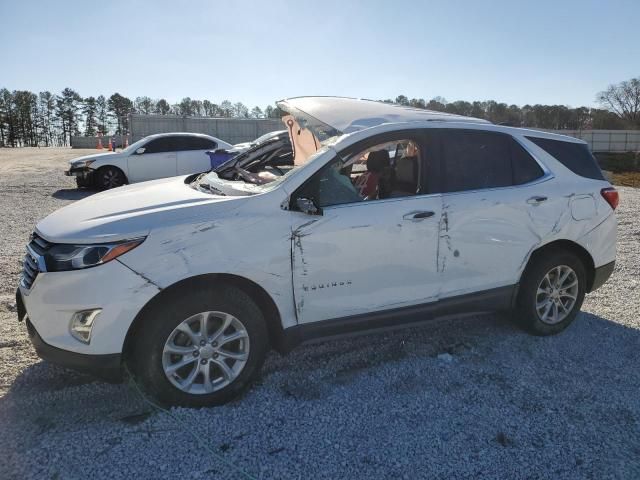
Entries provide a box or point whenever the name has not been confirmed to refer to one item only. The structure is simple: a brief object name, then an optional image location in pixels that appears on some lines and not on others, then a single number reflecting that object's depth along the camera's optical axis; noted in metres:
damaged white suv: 2.92
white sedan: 12.98
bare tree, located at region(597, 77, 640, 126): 89.81
